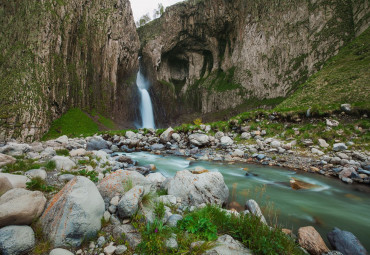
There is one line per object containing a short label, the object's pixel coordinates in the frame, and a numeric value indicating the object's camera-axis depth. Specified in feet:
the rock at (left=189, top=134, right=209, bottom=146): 41.09
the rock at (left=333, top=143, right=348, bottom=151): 26.76
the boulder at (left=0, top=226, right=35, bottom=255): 6.41
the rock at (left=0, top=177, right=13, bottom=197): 8.96
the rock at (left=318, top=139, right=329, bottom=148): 29.43
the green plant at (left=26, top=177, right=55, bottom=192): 10.95
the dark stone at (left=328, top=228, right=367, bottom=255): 8.90
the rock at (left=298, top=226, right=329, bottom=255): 8.82
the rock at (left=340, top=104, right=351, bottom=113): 34.45
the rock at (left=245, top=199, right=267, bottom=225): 11.65
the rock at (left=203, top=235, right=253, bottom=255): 6.88
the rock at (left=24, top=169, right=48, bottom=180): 12.42
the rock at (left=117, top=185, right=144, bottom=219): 9.02
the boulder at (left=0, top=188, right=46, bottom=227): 7.06
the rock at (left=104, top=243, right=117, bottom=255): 6.99
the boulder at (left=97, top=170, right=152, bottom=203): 11.00
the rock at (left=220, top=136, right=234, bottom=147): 38.67
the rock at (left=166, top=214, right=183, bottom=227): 8.71
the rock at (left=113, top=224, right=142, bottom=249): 7.52
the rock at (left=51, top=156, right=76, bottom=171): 16.87
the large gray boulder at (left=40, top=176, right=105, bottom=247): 7.41
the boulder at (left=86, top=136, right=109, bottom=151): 38.64
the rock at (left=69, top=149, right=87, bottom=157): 24.95
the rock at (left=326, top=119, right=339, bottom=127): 33.02
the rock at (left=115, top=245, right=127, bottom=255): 7.04
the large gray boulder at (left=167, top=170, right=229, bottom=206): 13.21
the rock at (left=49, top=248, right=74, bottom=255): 6.46
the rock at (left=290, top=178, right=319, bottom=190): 18.85
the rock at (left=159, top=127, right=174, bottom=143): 47.38
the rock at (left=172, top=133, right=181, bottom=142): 46.78
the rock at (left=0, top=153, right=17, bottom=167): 16.21
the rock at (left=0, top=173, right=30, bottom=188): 10.37
